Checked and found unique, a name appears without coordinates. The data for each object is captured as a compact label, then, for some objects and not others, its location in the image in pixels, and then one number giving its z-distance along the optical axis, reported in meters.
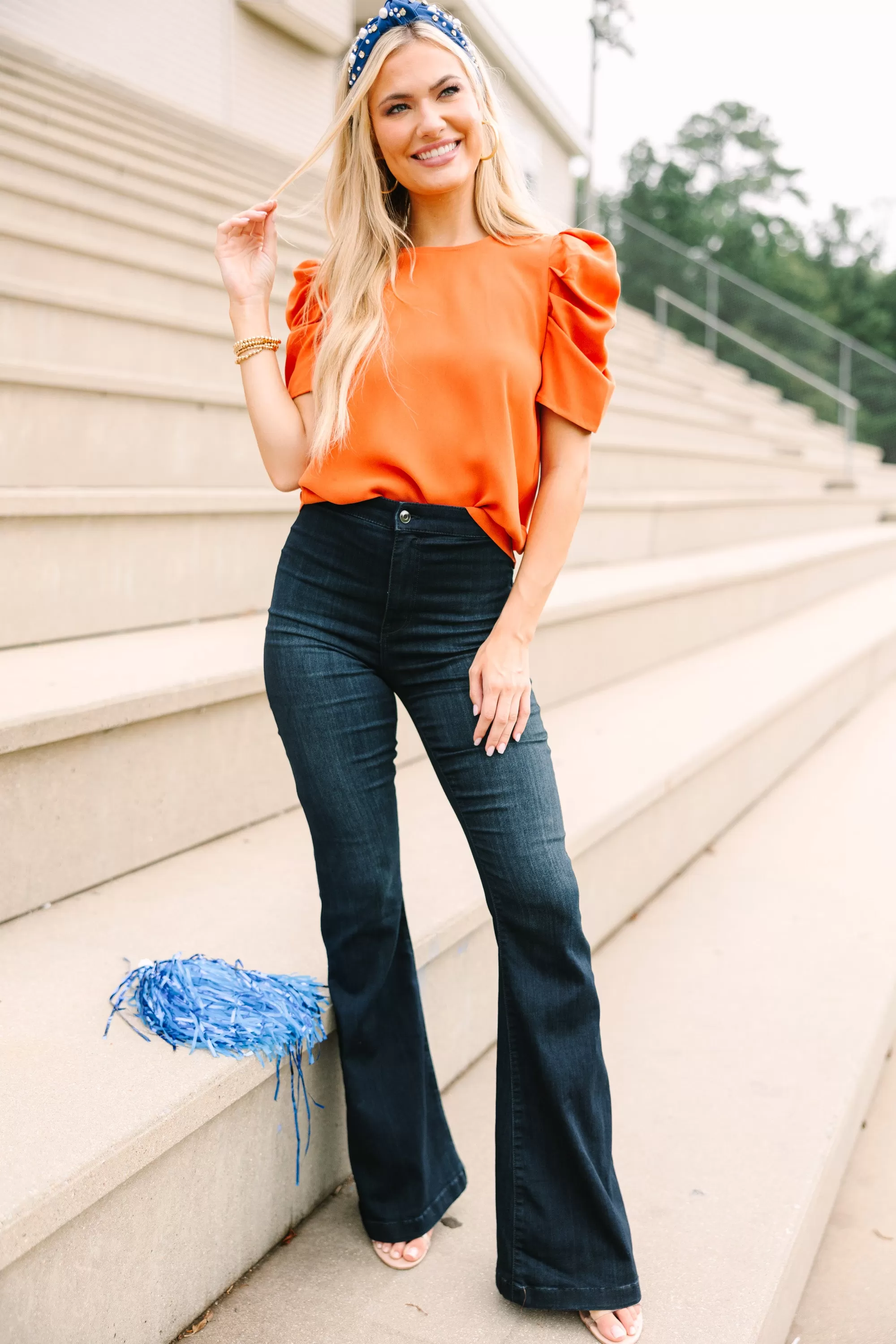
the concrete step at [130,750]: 1.56
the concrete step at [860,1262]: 1.53
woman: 1.24
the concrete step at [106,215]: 3.53
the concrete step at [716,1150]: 1.33
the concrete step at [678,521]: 3.86
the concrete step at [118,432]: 2.25
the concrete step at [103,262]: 3.11
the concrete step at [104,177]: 3.92
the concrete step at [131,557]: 1.95
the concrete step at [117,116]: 5.15
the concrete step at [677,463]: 4.57
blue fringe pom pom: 1.30
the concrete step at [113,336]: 2.65
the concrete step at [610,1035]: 1.14
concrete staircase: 1.19
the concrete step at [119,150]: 4.41
